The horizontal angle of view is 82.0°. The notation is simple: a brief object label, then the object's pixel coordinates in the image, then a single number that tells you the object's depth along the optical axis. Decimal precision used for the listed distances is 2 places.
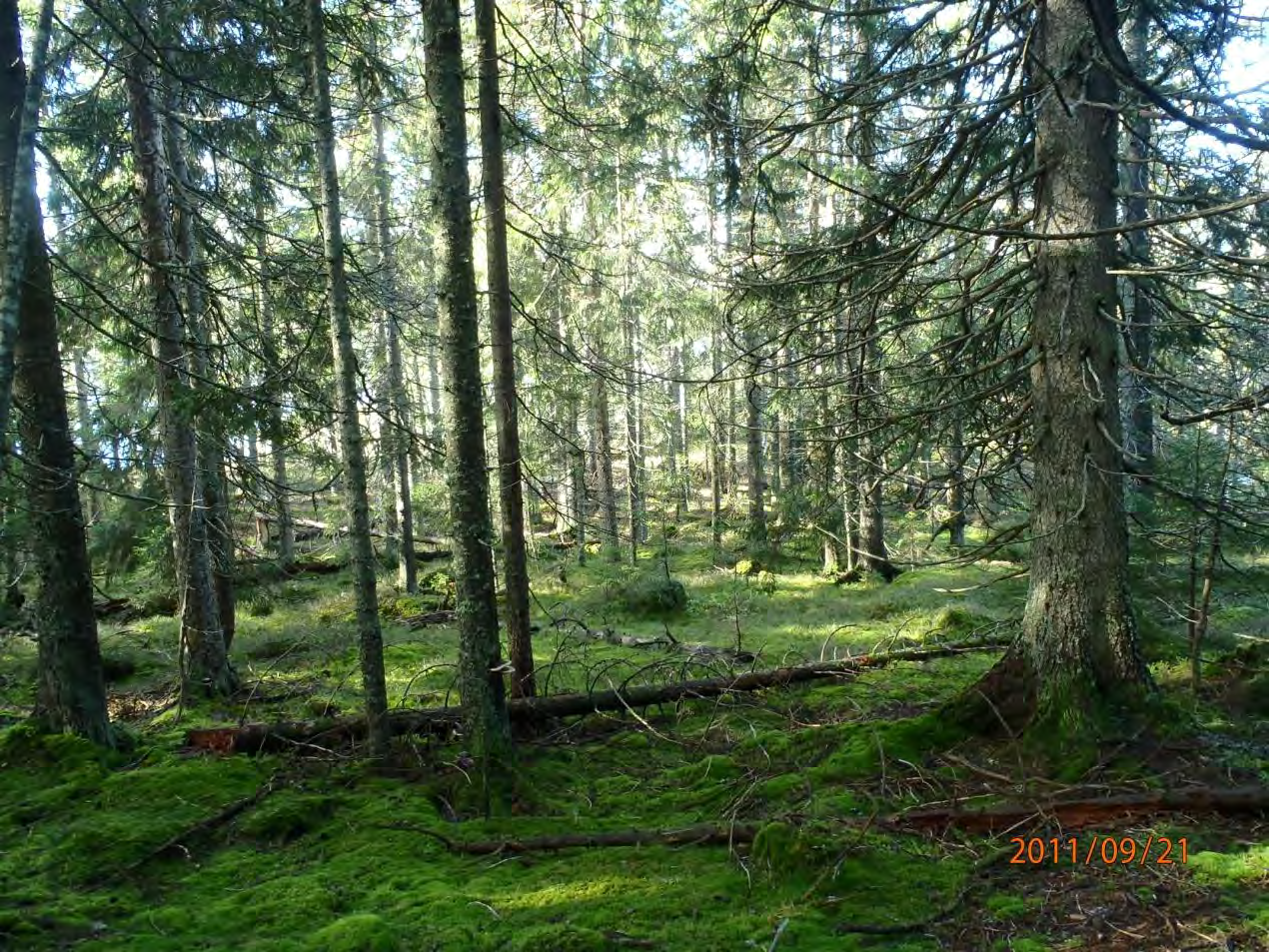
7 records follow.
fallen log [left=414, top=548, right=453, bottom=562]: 22.78
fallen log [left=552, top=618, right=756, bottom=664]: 10.22
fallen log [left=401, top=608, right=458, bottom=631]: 14.26
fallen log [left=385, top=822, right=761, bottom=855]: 4.63
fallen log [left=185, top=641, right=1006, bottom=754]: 6.71
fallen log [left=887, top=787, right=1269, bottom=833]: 4.22
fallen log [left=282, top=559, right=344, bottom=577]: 20.73
